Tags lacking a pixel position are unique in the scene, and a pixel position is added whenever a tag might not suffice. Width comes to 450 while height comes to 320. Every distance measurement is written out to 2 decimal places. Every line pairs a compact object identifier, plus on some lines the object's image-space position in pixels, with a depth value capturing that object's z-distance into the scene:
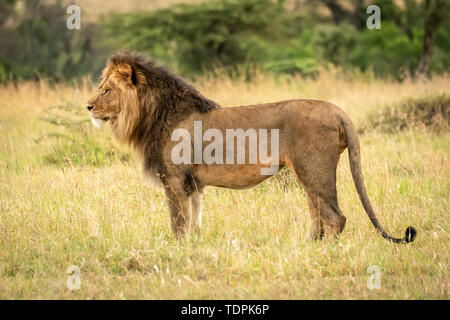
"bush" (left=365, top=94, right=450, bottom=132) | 20.55
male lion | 10.19
